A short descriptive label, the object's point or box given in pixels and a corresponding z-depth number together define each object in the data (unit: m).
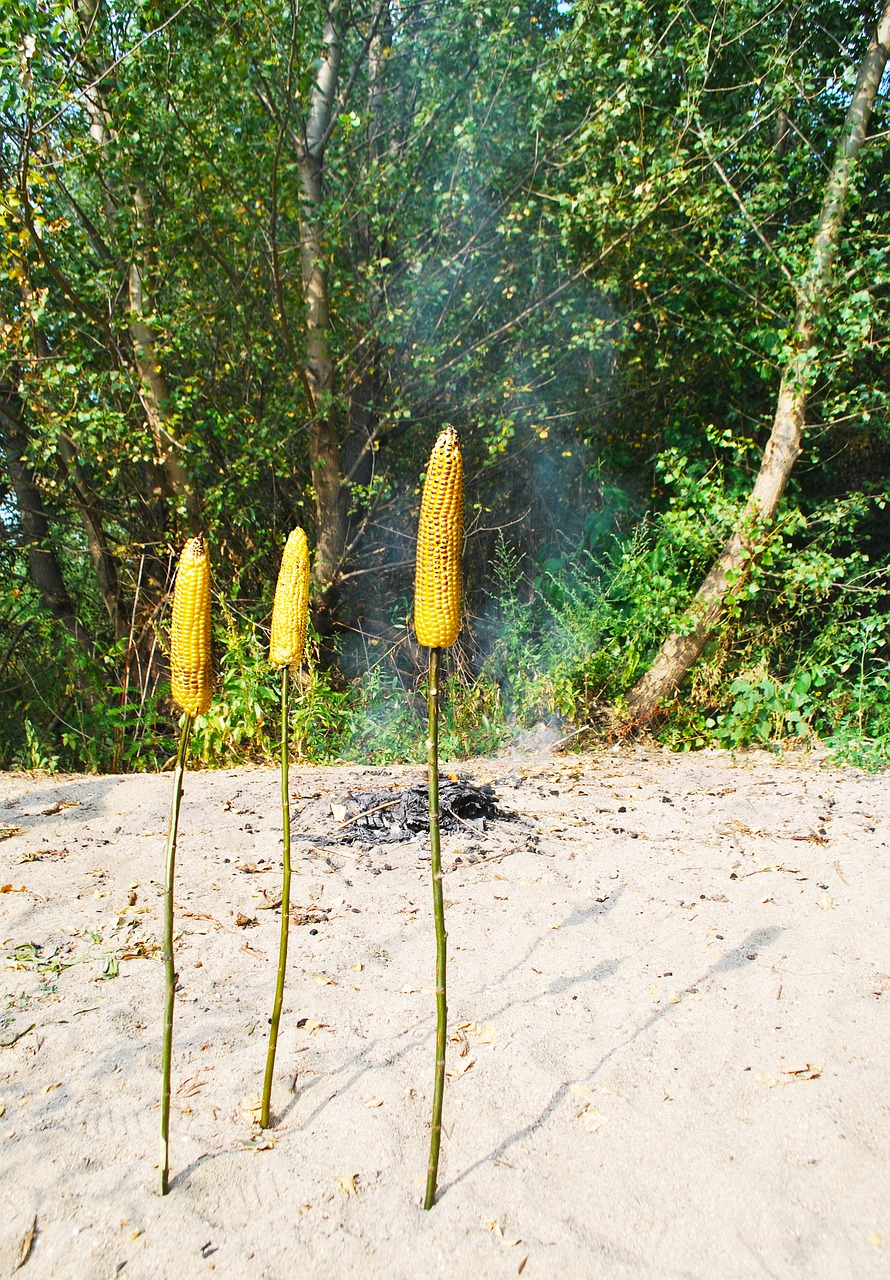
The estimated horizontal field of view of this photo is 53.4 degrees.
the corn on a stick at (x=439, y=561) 1.70
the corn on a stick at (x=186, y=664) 1.89
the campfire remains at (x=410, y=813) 3.96
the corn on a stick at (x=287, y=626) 2.08
